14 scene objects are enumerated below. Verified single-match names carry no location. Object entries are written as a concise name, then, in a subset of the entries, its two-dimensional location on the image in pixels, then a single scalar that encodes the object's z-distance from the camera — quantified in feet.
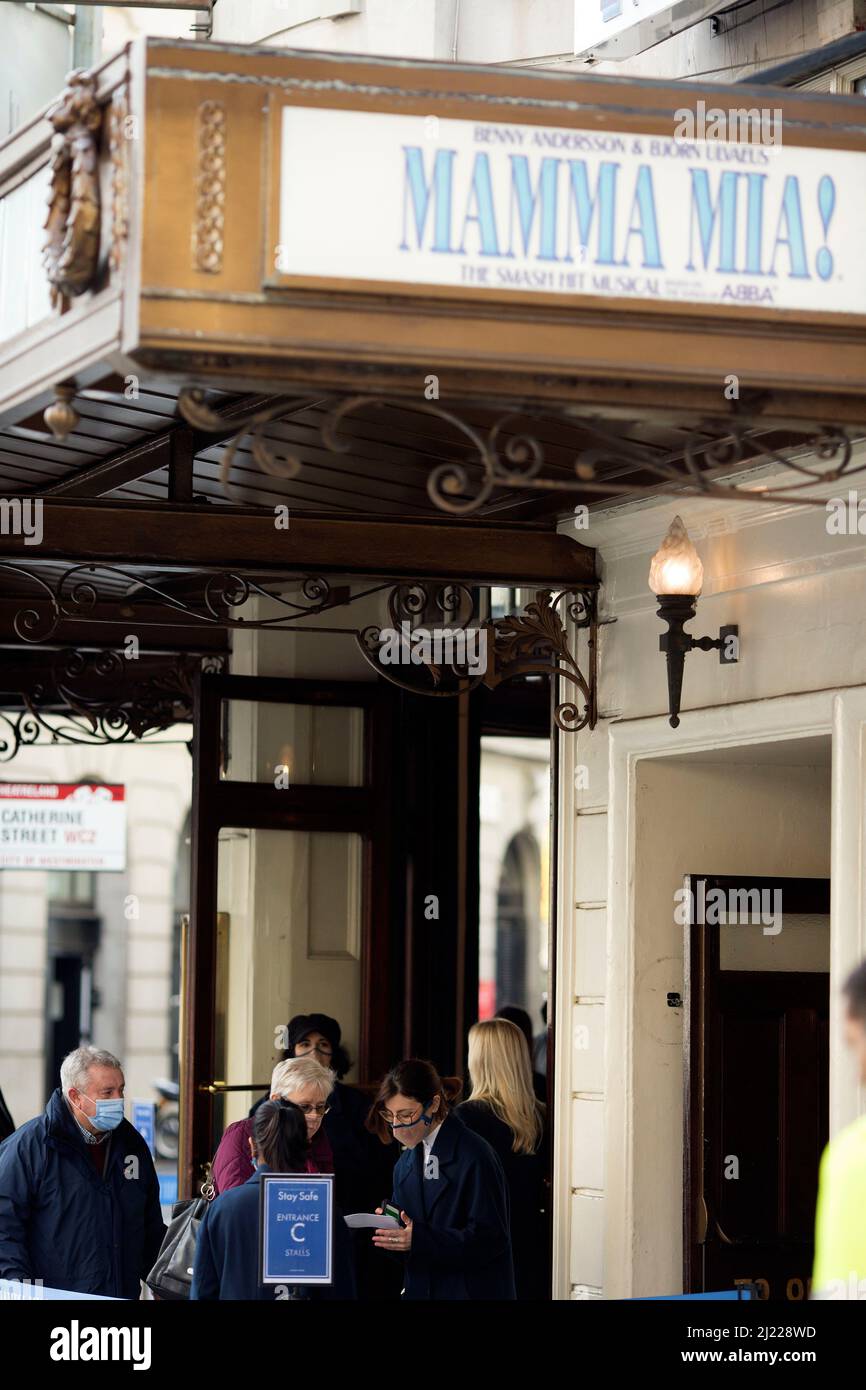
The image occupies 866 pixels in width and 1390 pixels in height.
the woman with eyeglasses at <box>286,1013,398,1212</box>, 53.36
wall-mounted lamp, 42.63
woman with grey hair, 41.19
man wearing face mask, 41.24
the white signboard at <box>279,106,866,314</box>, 26.27
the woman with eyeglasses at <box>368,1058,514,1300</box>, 41.16
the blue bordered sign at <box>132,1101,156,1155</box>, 69.67
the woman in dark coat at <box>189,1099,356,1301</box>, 35.19
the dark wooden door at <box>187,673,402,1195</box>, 60.23
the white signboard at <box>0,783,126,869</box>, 83.66
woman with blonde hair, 50.01
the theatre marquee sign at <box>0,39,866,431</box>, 26.04
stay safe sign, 34.99
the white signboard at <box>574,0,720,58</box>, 45.65
